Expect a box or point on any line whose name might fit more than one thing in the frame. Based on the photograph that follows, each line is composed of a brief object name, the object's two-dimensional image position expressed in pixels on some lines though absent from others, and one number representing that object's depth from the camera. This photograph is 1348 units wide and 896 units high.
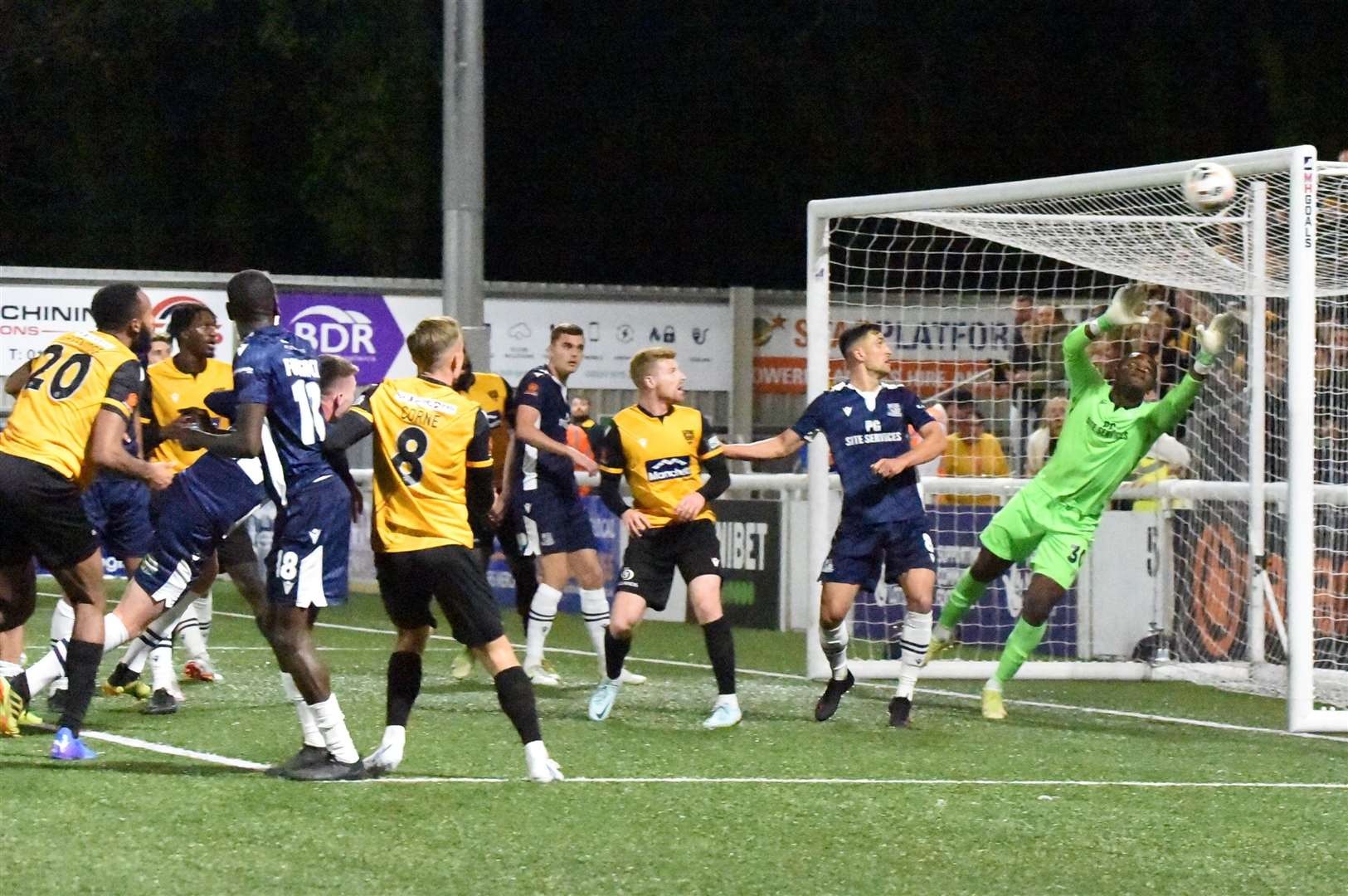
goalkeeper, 21.17
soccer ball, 19.67
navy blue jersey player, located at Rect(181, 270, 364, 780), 15.49
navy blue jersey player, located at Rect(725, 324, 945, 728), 20.48
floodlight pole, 31.95
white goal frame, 19.64
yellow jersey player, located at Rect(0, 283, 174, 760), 16.17
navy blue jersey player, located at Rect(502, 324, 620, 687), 23.31
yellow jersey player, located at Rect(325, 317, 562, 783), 15.43
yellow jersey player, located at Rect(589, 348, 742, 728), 19.77
